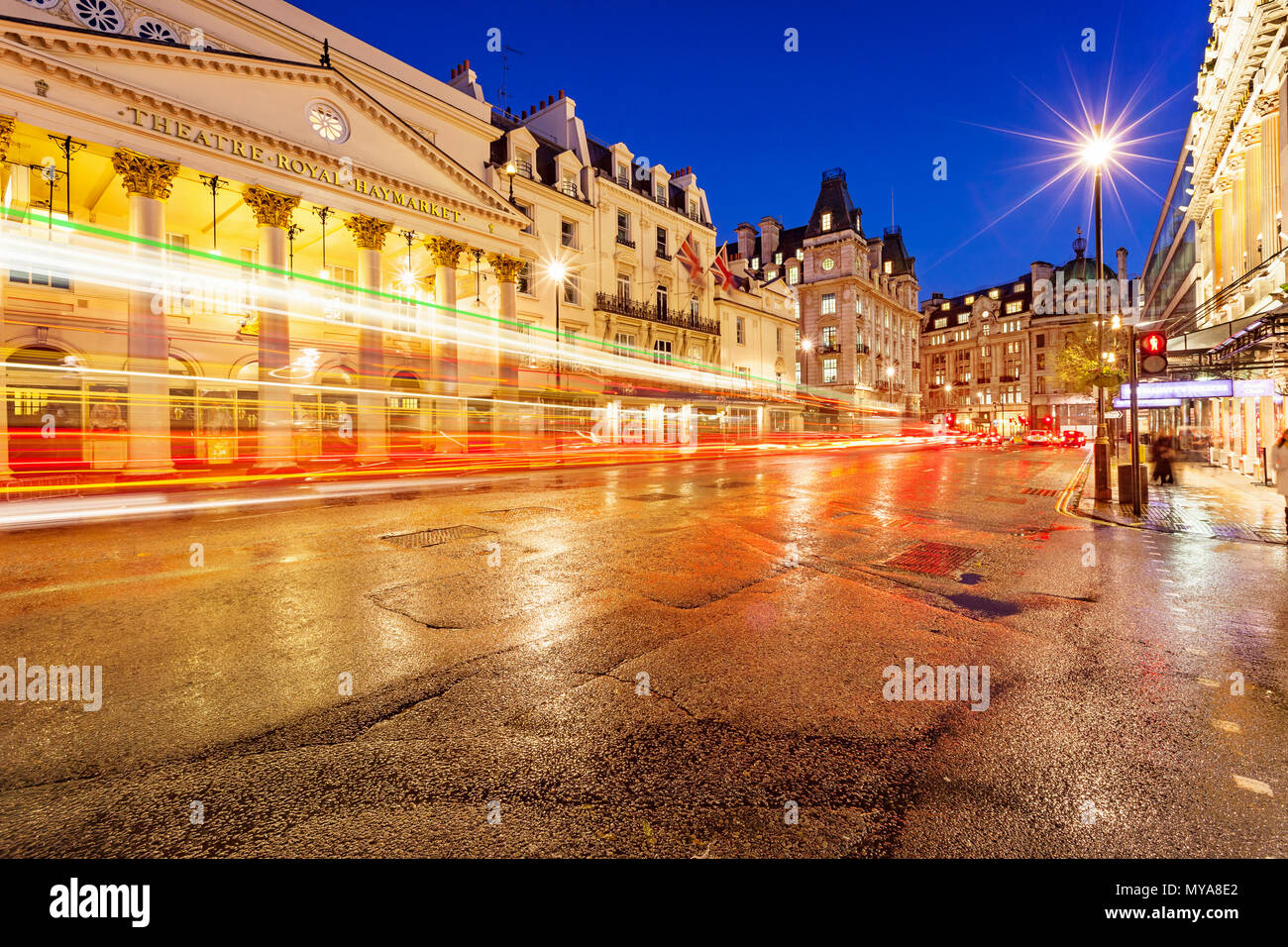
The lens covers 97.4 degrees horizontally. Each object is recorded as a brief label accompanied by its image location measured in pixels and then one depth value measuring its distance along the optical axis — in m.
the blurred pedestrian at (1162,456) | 17.09
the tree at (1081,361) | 33.48
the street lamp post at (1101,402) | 13.40
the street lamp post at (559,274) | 28.92
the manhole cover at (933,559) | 7.37
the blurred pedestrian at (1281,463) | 8.97
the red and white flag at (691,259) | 36.81
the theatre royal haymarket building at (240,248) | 18.52
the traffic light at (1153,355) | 10.89
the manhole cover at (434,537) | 8.58
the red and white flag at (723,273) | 39.56
